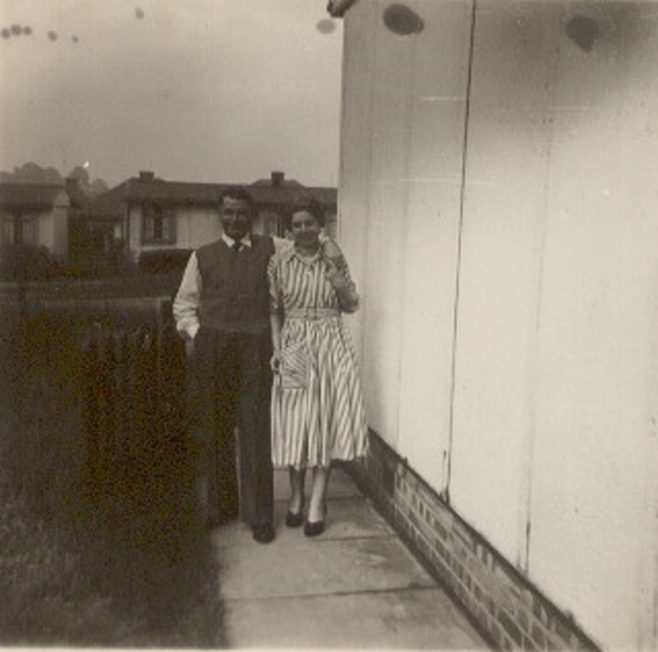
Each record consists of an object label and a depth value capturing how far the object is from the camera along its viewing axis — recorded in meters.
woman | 4.02
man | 3.97
